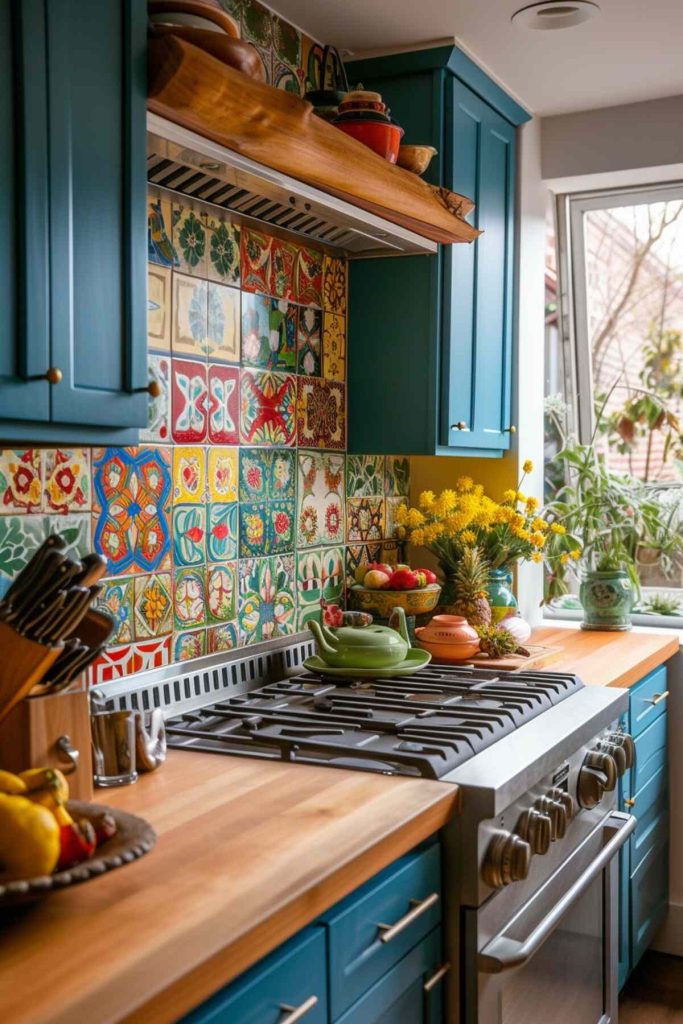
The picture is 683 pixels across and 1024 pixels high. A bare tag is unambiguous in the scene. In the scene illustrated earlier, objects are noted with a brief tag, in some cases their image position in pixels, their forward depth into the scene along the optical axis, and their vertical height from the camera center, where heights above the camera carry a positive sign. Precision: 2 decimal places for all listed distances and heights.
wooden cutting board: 2.64 -0.49
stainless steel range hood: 1.79 +0.53
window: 3.69 +0.44
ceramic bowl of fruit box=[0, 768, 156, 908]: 1.12 -0.42
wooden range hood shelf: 1.66 +0.57
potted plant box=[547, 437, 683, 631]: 3.57 -0.18
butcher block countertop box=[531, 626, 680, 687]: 2.66 -0.52
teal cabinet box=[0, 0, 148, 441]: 1.38 +0.34
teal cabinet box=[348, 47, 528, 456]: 2.80 +0.43
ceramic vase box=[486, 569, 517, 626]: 3.03 -0.38
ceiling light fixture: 2.54 +1.08
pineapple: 2.90 -0.35
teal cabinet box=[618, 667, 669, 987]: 2.81 -1.02
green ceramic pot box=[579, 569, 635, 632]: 3.35 -0.42
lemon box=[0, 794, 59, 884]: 1.13 -0.40
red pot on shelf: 2.28 +0.70
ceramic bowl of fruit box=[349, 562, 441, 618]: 2.80 -0.33
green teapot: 2.36 -0.40
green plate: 2.36 -0.45
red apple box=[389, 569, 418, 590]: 2.82 -0.31
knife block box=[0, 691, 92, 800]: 1.43 -0.37
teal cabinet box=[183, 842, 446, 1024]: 1.23 -0.65
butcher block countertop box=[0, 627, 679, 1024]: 1.01 -0.49
